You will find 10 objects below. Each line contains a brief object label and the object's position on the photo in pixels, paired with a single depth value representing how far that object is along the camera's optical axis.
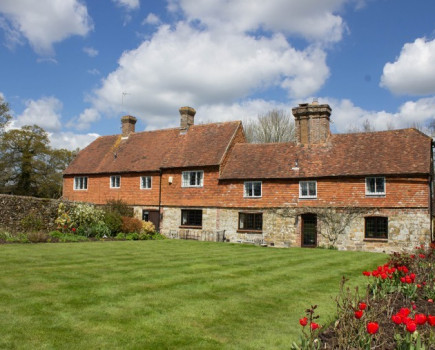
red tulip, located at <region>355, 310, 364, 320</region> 4.70
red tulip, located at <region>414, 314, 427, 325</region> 4.41
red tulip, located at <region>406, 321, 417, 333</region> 4.18
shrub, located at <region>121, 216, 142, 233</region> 25.13
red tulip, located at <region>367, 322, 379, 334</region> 4.14
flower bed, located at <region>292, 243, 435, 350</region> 4.92
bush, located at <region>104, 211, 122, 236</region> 24.31
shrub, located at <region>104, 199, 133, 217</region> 28.78
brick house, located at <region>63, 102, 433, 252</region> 22.47
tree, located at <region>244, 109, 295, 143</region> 50.62
